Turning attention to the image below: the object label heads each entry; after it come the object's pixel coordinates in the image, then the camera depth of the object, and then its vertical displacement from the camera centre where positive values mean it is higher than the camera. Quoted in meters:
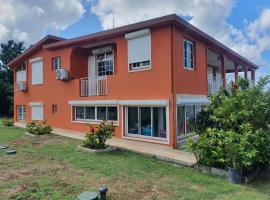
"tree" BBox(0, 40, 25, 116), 27.18 +4.47
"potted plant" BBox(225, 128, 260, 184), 6.10 -1.42
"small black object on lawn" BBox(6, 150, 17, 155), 8.49 -1.92
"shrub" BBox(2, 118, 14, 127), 16.12 -1.33
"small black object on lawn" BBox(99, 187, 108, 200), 4.74 -2.05
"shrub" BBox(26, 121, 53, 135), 12.26 -1.40
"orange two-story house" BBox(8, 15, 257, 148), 9.74 +1.59
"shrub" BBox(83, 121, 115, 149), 9.04 -1.41
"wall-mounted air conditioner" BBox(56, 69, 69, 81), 13.77 +2.15
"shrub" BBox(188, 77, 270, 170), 6.29 -0.95
